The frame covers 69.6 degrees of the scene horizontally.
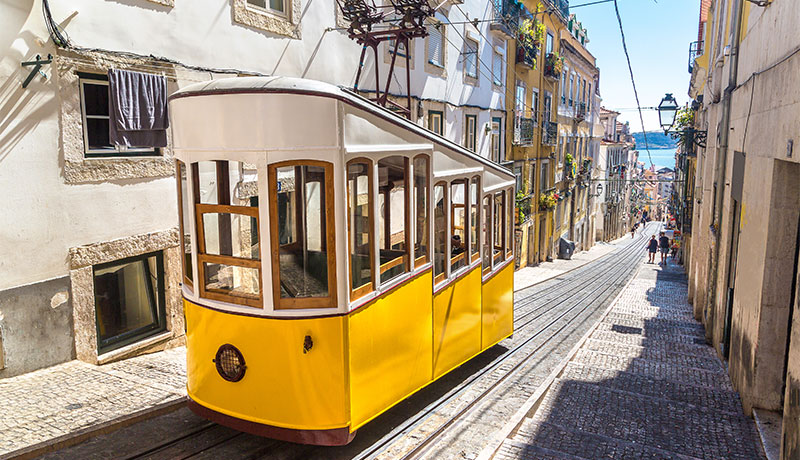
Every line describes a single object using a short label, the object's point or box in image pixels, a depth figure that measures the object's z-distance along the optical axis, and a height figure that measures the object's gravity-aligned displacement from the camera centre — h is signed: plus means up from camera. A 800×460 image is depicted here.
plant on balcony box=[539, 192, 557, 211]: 27.88 -1.57
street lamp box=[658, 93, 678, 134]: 15.16 +1.66
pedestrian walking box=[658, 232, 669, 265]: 28.14 -3.73
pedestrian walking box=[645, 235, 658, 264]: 30.04 -4.04
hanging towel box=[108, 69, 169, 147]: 7.96 +0.83
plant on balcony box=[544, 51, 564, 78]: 27.88 +5.03
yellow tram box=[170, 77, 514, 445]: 4.77 -0.79
